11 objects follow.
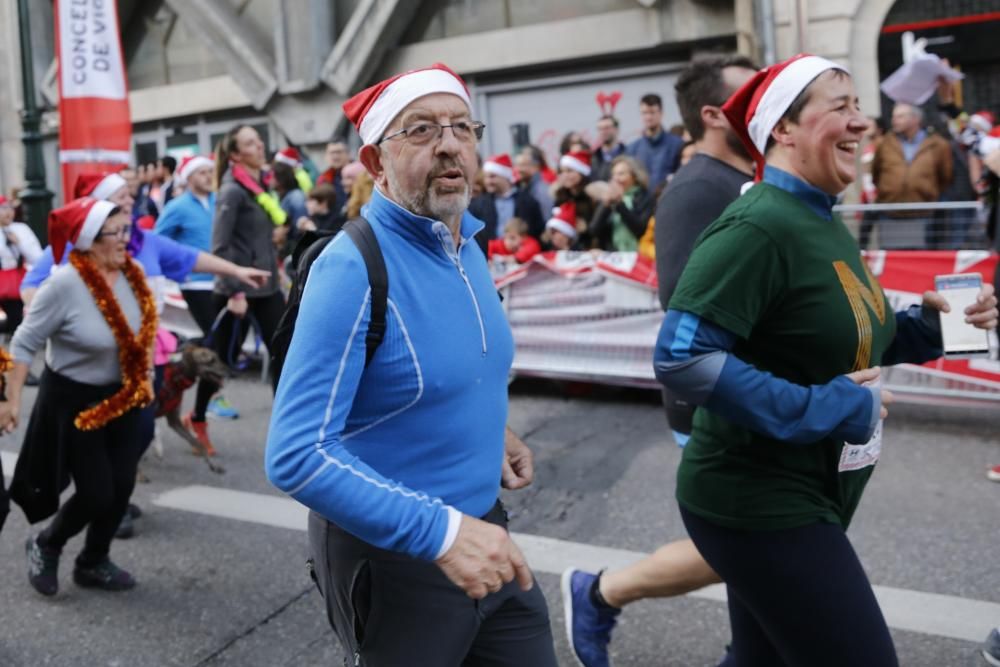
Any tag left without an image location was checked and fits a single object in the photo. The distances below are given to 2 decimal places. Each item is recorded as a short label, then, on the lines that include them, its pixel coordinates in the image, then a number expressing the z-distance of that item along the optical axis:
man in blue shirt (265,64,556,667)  1.96
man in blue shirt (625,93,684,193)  10.15
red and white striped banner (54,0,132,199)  8.98
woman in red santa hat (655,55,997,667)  2.32
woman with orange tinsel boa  4.52
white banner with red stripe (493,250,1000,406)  6.84
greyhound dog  6.36
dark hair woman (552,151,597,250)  9.32
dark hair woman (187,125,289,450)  7.09
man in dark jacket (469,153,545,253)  9.79
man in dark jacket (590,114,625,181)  10.38
